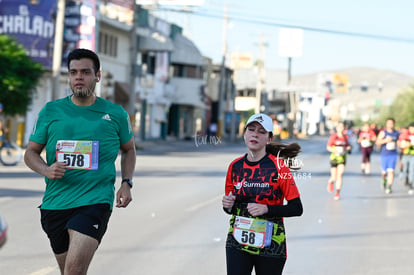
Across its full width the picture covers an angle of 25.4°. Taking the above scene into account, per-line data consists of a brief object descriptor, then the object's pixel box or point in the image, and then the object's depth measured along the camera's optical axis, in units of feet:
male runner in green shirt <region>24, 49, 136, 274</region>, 18.43
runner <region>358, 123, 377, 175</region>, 93.40
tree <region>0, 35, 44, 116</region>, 114.93
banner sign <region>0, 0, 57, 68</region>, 134.92
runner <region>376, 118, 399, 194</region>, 67.97
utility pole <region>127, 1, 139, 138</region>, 144.09
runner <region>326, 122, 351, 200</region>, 60.34
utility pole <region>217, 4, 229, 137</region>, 234.46
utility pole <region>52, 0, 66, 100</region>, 113.19
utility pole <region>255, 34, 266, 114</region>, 268.00
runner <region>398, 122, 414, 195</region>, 69.26
